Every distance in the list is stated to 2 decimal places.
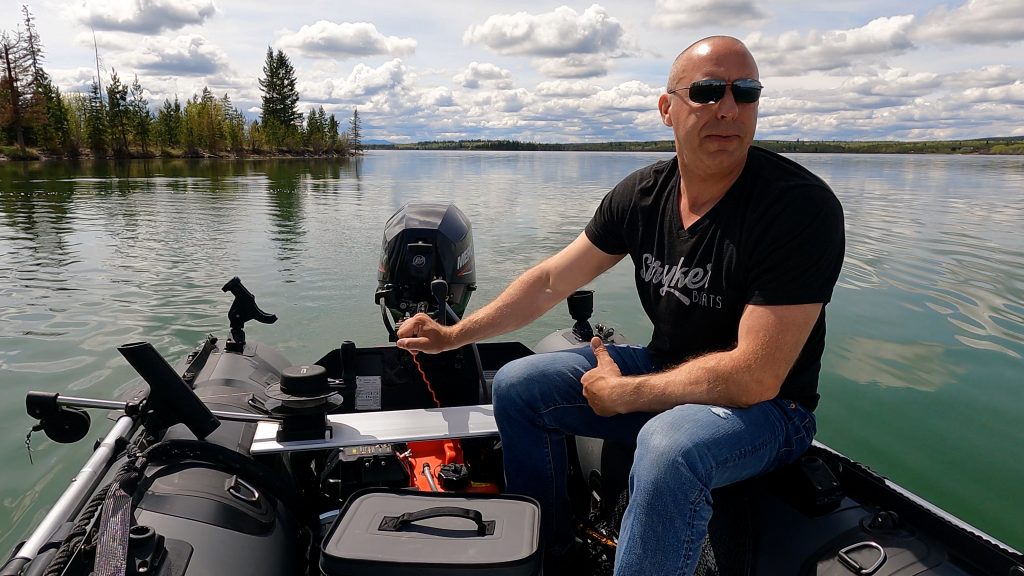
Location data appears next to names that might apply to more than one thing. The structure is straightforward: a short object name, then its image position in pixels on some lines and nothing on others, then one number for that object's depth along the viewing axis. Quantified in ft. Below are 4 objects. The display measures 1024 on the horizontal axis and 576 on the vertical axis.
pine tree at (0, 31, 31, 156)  166.81
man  5.51
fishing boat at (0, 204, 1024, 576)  5.34
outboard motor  11.36
